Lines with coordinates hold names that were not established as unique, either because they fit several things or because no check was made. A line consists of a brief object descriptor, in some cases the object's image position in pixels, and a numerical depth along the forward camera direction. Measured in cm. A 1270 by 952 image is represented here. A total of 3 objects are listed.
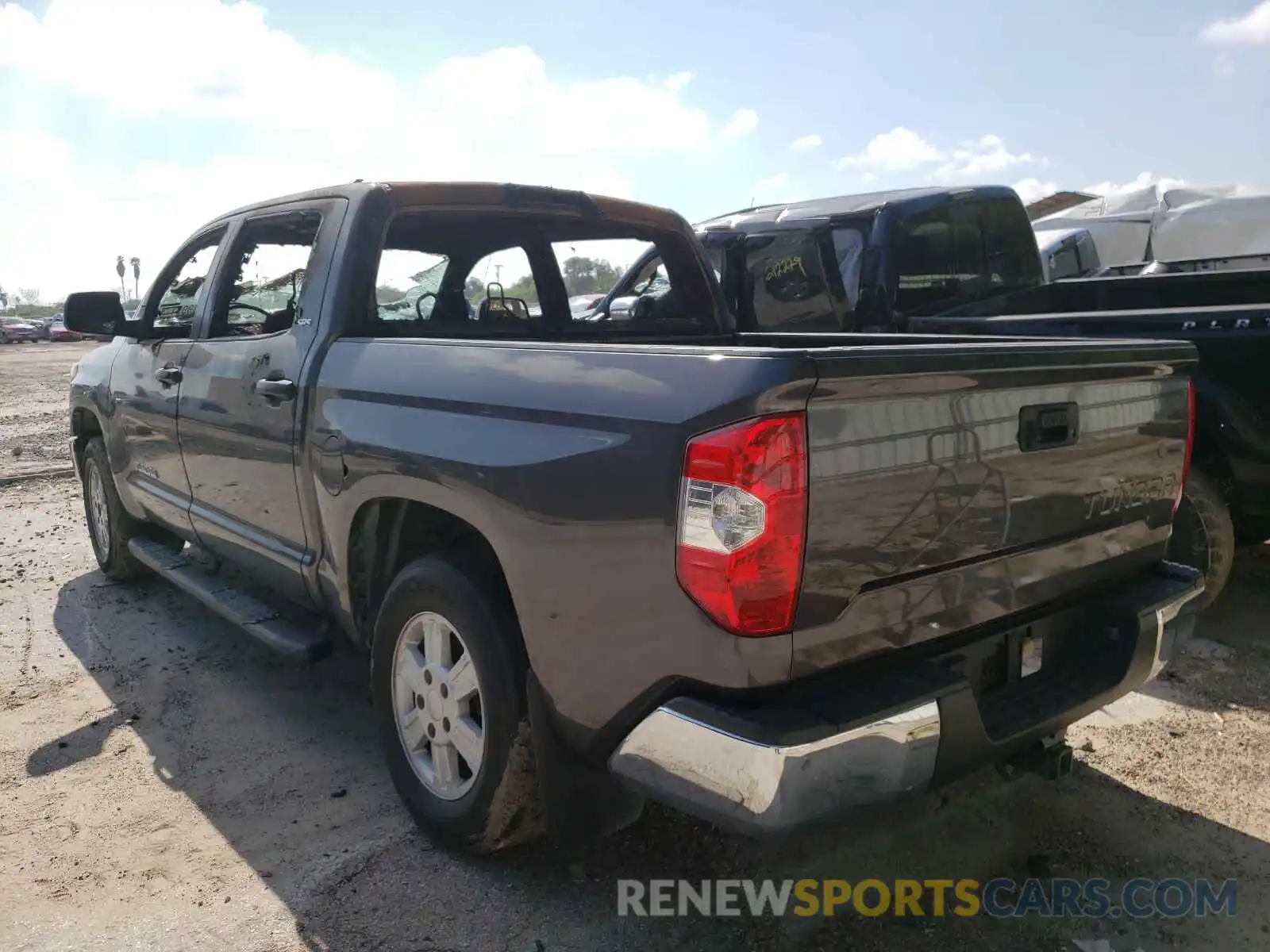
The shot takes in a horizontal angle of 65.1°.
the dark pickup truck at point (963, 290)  411
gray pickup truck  190
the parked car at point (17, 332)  4763
